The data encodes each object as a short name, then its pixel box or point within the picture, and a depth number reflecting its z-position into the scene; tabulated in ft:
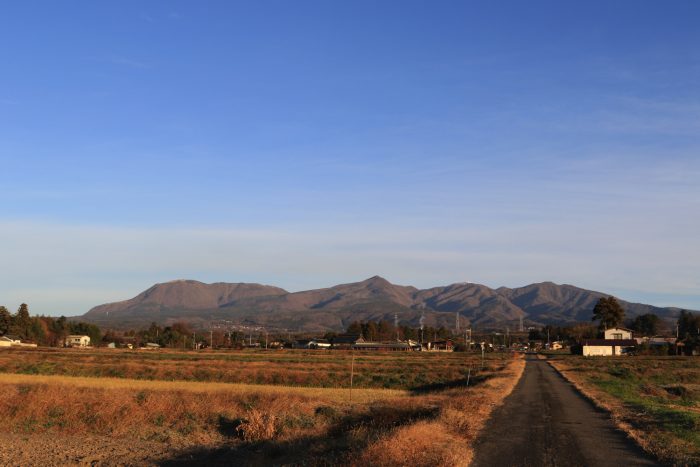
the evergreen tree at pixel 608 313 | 517.96
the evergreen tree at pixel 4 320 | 516.73
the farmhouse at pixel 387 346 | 594.86
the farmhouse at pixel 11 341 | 458.25
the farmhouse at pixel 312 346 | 626.11
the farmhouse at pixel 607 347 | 415.76
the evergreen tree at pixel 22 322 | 535.60
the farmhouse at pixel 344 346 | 620.32
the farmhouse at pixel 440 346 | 598.43
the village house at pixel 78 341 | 555.00
